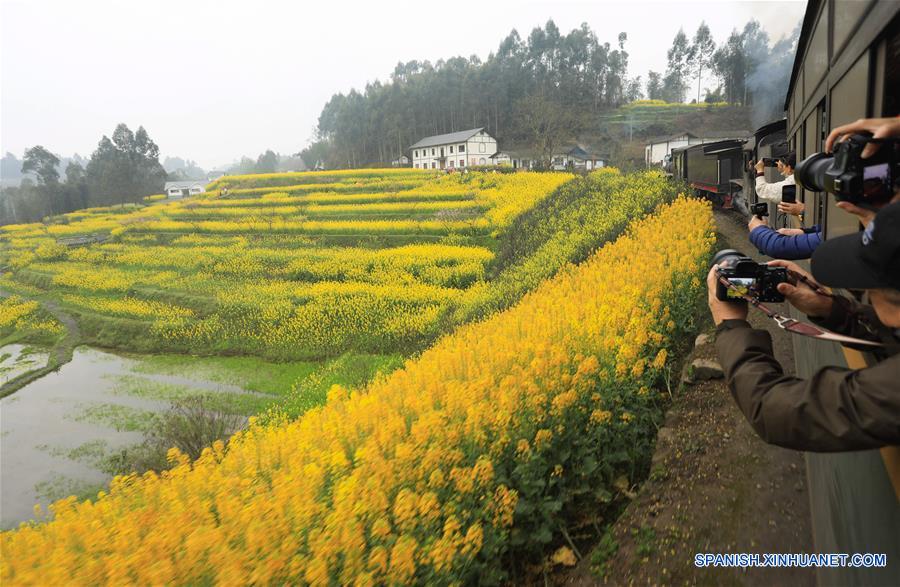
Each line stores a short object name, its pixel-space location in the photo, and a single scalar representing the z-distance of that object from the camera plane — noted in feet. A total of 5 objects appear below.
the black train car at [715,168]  49.42
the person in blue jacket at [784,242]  9.11
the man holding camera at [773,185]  13.60
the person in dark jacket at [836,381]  3.42
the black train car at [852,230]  4.75
